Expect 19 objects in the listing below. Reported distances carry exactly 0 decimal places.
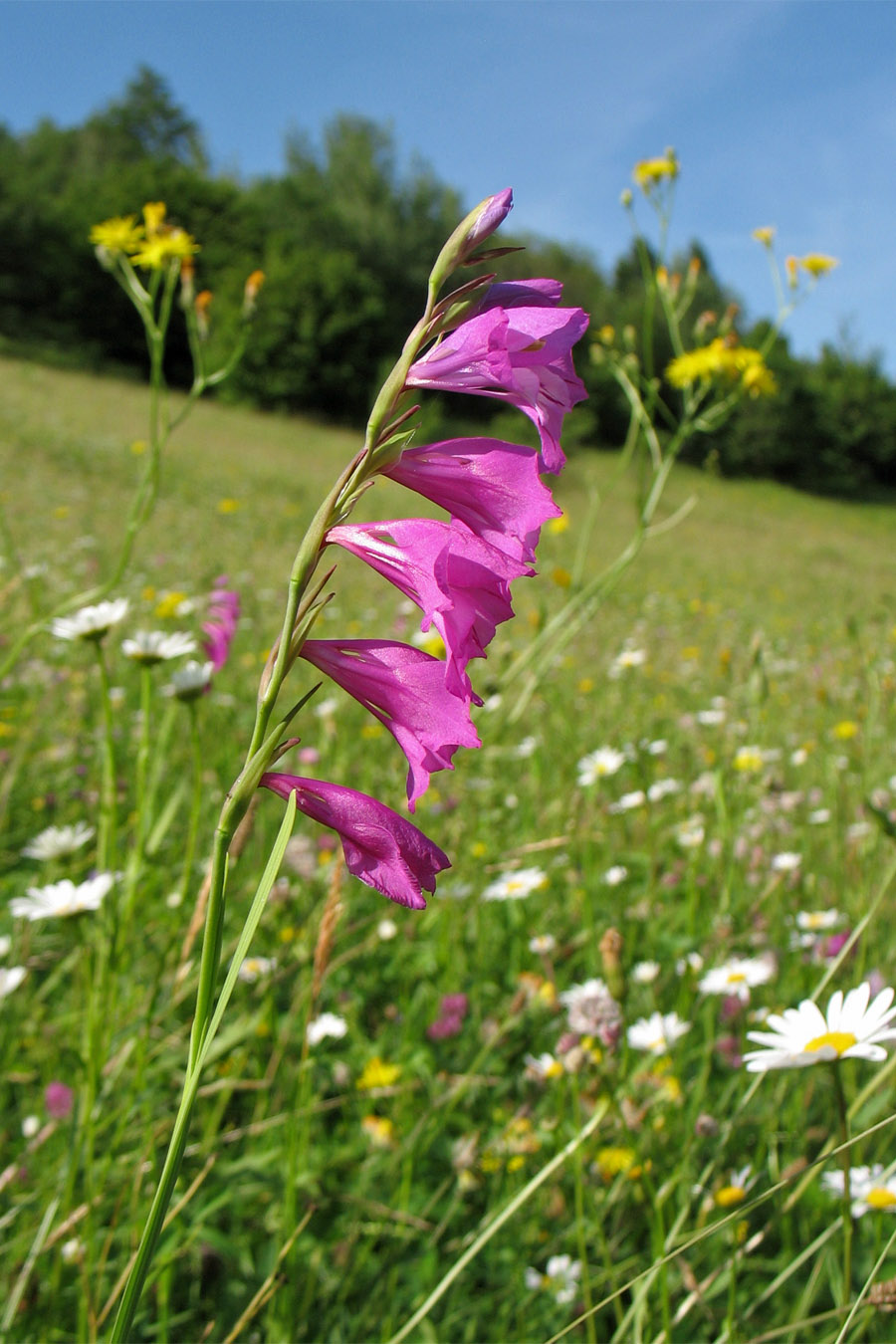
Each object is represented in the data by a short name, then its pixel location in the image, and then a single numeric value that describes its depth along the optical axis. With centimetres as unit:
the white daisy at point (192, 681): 47
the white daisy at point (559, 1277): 42
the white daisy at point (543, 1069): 47
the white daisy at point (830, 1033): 27
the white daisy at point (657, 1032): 47
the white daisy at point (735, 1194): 38
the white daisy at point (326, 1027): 54
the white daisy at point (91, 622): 50
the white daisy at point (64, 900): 45
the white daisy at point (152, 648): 51
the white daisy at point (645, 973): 60
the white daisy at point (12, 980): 44
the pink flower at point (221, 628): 47
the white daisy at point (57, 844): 52
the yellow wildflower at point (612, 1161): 45
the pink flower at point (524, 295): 22
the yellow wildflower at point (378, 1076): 53
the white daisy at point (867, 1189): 36
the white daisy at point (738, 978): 52
